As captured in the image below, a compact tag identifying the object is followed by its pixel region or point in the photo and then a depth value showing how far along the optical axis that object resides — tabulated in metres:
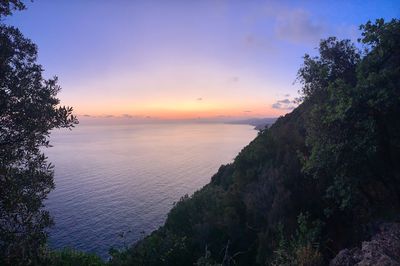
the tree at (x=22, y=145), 7.70
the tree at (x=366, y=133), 10.69
